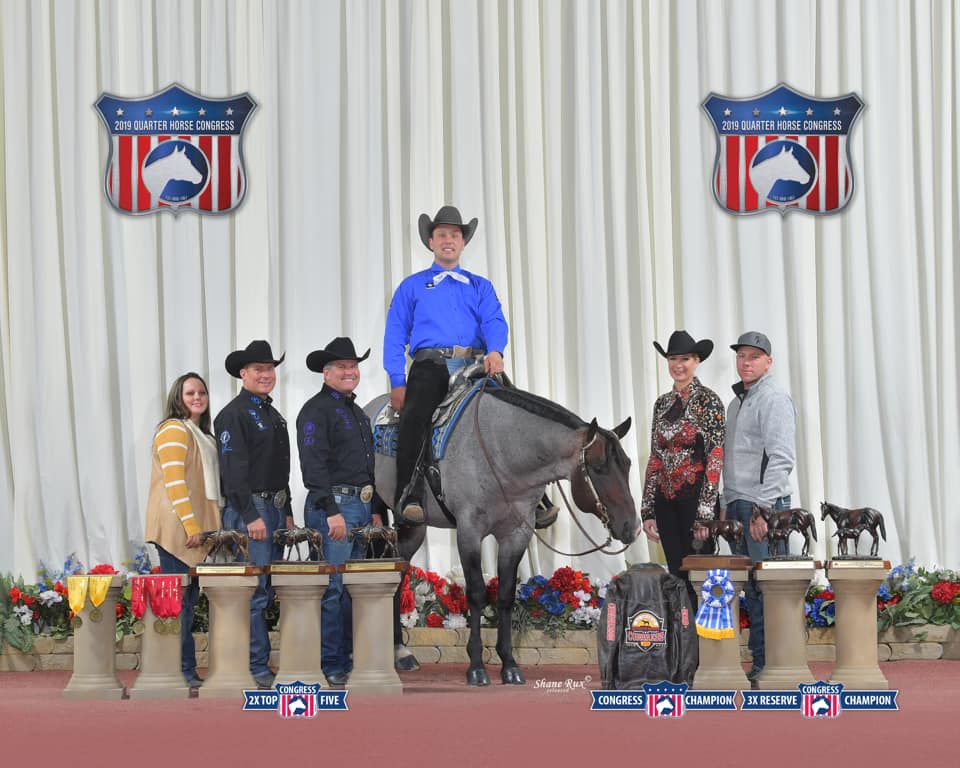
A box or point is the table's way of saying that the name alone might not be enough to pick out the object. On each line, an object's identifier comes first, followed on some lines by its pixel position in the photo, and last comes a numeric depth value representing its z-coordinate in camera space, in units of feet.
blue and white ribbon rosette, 41.91
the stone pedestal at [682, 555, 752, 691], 41.91
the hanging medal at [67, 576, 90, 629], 45.88
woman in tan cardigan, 48.03
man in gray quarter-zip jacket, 48.75
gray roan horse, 48.37
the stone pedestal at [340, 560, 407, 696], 44.68
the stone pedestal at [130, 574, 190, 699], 44.73
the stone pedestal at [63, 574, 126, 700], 45.09
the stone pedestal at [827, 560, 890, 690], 43.27
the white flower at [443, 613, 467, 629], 58.39
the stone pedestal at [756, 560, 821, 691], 43.06
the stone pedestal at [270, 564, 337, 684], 43.96
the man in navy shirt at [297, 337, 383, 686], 49.39
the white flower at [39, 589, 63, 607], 59.16
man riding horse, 50.57
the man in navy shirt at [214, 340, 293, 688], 47.85
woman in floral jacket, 49.03
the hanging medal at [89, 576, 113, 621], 45.91
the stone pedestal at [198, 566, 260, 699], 44.16
